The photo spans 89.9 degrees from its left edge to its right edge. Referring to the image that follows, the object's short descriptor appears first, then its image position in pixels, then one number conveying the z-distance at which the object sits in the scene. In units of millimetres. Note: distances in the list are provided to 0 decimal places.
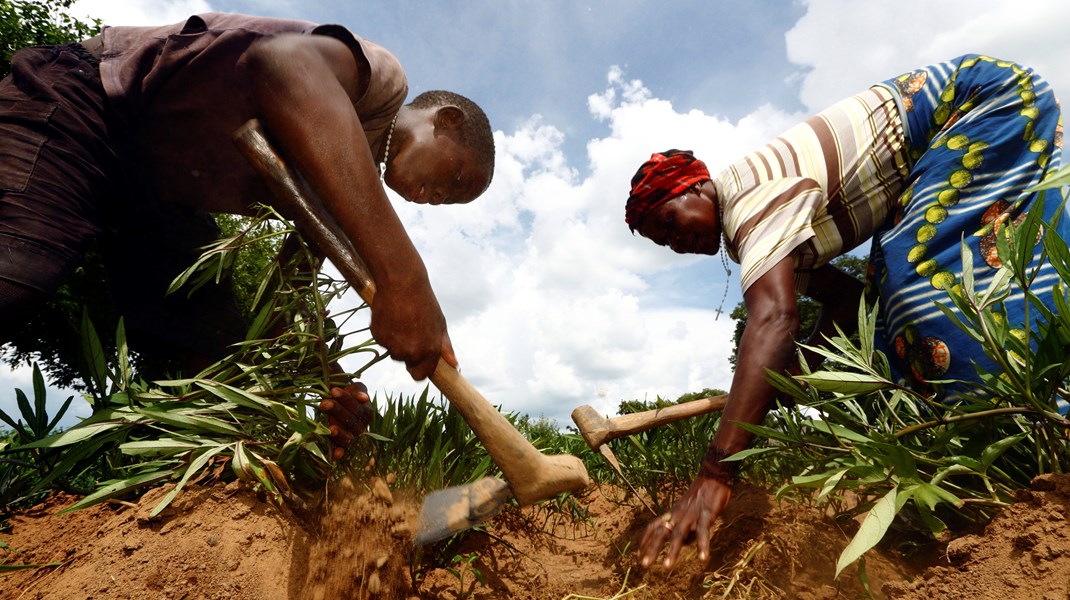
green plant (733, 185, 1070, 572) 948
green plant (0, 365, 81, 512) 1499
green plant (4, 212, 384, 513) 1377
